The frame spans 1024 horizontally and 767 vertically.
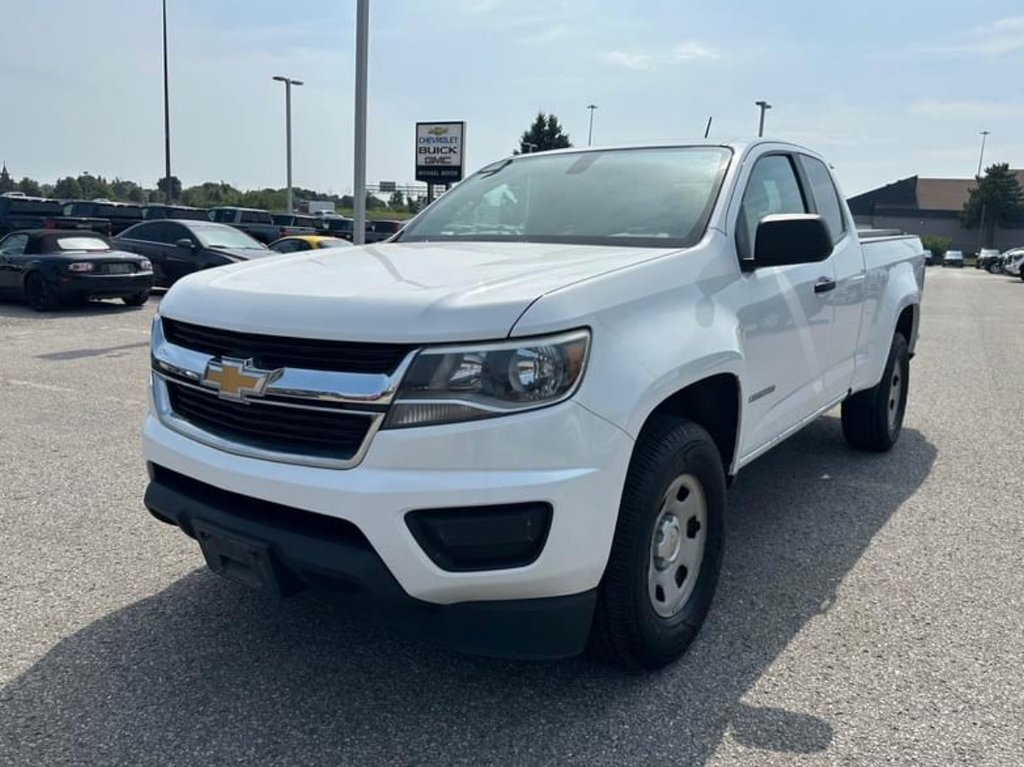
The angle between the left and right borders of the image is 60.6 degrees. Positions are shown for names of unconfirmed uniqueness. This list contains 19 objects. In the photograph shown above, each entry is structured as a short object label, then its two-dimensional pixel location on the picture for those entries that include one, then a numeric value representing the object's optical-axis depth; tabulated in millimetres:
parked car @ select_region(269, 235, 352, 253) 16731
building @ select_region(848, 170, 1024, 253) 76688
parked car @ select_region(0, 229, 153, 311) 14156
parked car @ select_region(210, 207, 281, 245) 27259
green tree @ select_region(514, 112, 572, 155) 58188
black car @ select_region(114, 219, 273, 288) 15633
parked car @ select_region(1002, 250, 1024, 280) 37406
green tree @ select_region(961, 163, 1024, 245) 71500
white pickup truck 2350
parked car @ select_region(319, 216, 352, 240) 29128
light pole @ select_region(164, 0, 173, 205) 35719
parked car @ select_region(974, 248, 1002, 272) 48062
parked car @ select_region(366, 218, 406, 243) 27097
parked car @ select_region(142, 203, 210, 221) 27953
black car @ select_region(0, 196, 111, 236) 25172
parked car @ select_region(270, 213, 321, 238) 28125
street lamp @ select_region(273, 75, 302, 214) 40250
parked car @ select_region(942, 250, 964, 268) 60000
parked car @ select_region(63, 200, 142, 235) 28094
